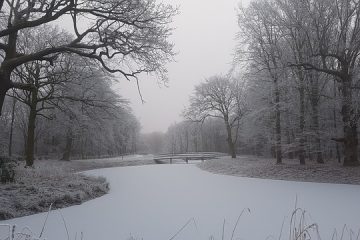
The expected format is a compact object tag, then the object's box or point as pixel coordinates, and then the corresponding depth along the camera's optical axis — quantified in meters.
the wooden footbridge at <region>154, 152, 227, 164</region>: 44.25
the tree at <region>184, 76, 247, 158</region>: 39.97
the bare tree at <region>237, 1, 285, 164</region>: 23.75
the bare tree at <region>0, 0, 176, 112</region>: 11.20
